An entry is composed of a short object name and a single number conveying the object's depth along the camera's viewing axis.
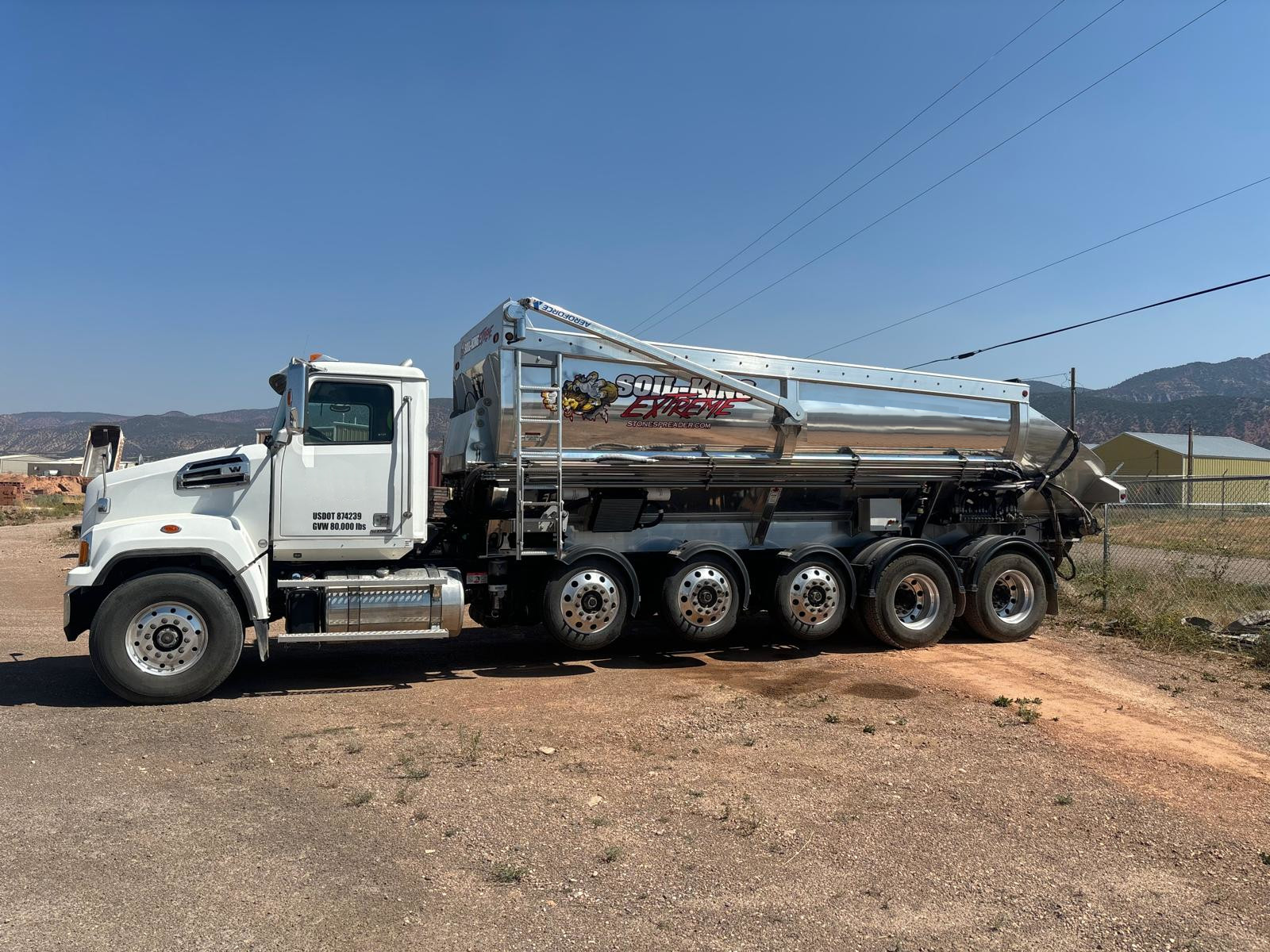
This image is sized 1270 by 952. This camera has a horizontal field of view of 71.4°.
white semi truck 7.78
